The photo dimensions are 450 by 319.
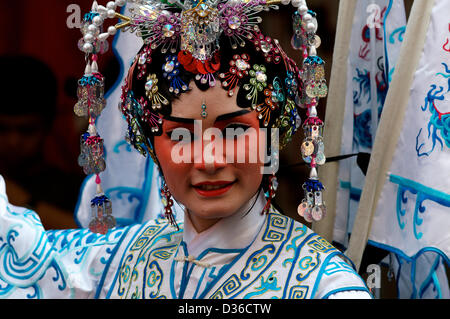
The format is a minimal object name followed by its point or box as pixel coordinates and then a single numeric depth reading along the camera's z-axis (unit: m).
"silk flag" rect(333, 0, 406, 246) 1.64
